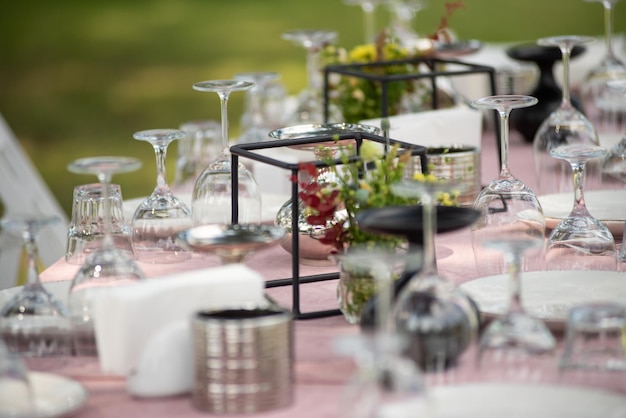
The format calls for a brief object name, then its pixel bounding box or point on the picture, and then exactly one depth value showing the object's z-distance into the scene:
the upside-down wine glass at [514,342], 2.56
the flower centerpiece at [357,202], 2.74
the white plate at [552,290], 2.78
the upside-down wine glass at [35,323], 2.69
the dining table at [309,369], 2.56
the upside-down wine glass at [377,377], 2.38
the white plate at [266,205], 3.23
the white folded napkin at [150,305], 2.57
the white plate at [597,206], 3.11
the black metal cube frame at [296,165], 2.81
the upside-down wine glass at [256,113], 3.68
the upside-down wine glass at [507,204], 3.00
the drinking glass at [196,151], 3.60
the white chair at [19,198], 3.90
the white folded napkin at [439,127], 3.39
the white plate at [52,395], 2.53
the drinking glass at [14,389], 2.53
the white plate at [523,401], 2.48
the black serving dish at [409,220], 2.63
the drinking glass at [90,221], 3.08
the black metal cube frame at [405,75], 3.42
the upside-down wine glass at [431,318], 2.56
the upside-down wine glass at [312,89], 3.87
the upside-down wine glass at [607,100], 3.80
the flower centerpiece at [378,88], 3.72
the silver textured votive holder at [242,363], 2.52
